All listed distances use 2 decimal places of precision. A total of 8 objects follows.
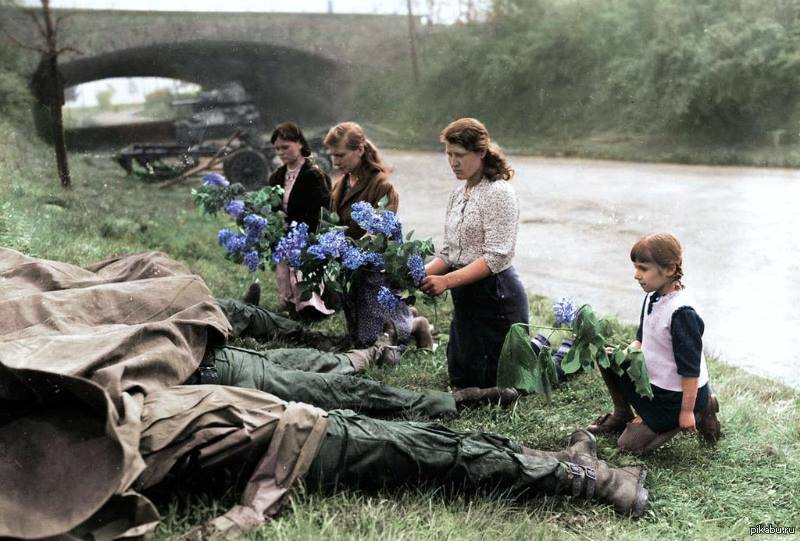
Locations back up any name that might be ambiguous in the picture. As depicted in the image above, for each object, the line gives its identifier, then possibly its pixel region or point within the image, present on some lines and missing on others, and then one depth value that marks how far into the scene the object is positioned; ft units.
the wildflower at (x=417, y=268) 11.93
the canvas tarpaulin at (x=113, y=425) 7.32
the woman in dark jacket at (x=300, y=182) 16.16
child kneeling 9.40
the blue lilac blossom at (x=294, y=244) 13.51
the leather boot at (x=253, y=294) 15.87
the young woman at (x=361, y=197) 13.76
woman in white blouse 11.34
